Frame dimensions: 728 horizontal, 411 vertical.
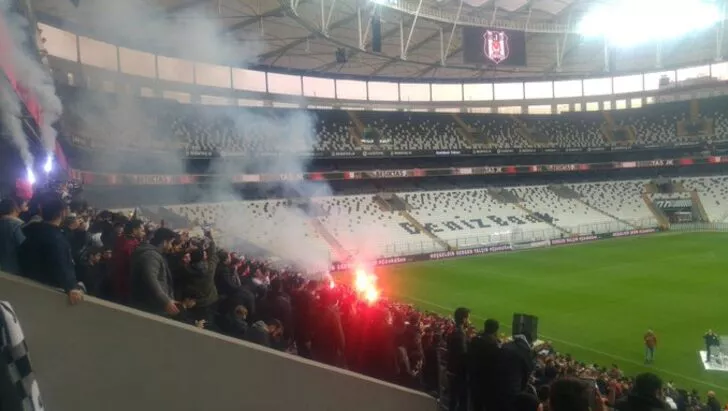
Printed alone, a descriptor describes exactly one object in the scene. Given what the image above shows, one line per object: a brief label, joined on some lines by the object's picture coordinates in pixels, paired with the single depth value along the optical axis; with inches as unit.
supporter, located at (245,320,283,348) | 163.5
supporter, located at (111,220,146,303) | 168.6
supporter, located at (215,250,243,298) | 208.5
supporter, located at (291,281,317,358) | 212.8
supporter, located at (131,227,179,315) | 142.2
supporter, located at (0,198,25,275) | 130.6
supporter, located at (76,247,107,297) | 176.2
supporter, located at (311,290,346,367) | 197.6
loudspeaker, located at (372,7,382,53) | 936.3
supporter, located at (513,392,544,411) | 124.8
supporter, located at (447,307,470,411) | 161.8
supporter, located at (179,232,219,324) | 179.2
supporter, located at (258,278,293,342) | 214.1
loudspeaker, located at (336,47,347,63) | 1148.9
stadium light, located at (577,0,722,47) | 1226.6
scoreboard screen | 1123.9
